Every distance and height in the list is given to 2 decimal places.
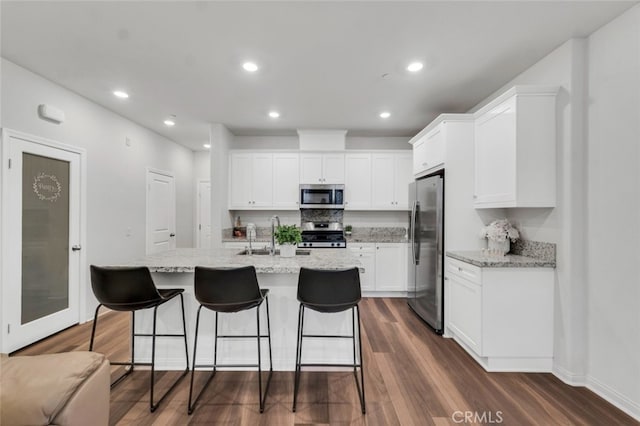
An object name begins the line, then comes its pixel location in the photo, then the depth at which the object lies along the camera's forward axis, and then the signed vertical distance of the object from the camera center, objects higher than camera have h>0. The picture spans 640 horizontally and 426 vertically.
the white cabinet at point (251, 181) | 4.86 +0.55
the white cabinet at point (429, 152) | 3.29 +0.78
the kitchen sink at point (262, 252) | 2.89 -0.40
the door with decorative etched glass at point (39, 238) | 2.67 -0.28
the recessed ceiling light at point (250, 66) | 2.67 +1.39
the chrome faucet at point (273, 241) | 2.69 -0.26
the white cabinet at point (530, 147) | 2.43 +0.59
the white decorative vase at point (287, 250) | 2.61 -0.33
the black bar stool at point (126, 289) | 2.00 -0.54
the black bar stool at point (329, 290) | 1.94 -0.52
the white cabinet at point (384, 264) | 4.55 -0.80
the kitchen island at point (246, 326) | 2.41 -0.96
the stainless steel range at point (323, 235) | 4.59 -0.36
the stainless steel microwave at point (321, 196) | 4.79 +0.29
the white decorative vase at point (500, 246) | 2.78 -0.31
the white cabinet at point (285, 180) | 4.85 +0.57
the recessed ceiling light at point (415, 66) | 2.67 +1.40
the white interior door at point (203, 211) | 6.33 +0.04
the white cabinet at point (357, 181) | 4.87 +0.56
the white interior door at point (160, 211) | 4.76 +0.03
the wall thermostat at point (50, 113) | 2.93 +1.03
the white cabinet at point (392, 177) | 4.87 +0.63
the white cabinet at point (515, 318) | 2.45 -0.89
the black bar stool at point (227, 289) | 1.95 -0.52
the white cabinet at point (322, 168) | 4.84 +0.77
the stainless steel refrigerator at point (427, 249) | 3.21 -0.43
